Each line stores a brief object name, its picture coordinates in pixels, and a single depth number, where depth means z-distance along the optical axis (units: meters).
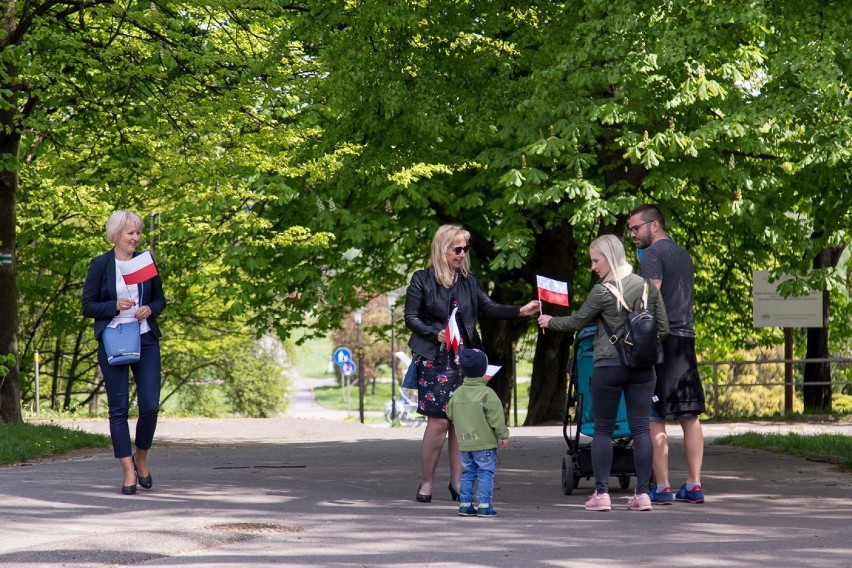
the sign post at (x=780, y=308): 25.92
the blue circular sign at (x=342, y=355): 49.46
